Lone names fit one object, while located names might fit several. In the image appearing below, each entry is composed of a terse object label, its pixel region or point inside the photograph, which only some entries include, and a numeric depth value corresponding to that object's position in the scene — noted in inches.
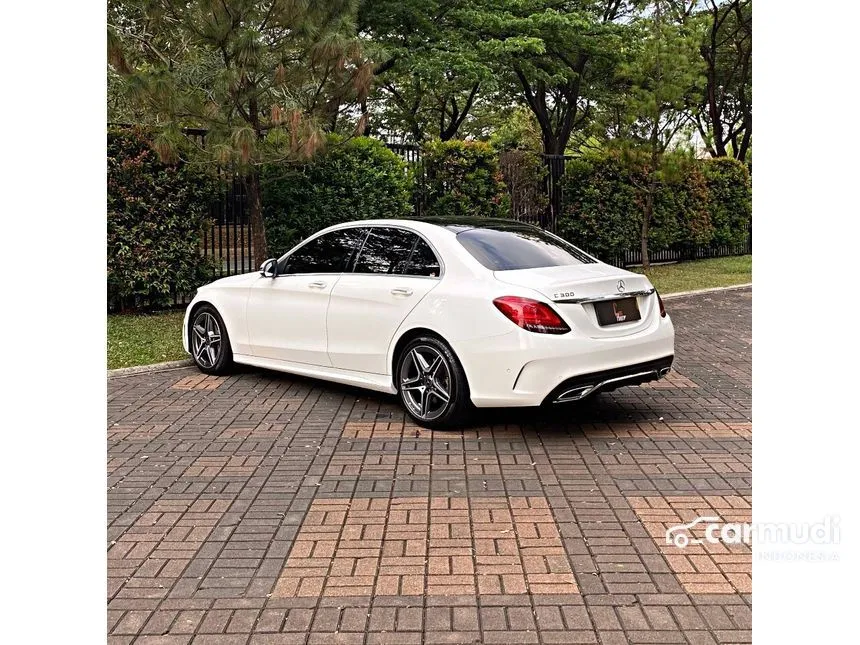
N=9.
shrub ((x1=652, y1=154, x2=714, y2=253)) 829.8
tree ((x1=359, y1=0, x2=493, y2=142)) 848.9
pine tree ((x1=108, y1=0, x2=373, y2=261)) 446.9
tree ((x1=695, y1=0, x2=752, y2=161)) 1205.1
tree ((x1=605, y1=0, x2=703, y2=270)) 677.9
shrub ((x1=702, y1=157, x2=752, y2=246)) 908.6
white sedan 235.1
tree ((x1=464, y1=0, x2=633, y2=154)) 890.1
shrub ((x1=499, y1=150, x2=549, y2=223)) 703.7
